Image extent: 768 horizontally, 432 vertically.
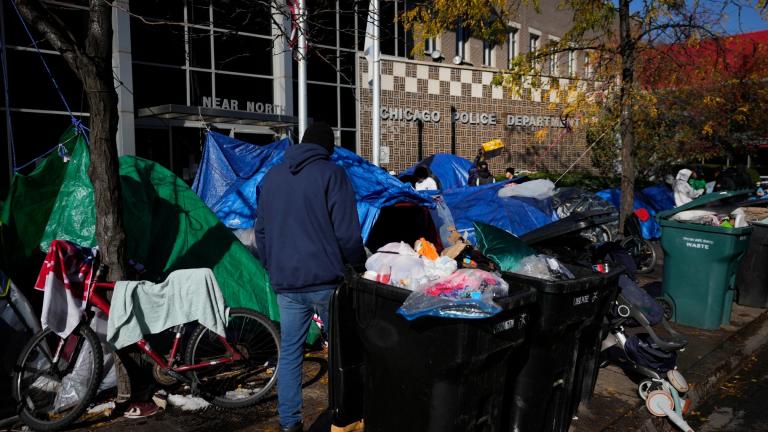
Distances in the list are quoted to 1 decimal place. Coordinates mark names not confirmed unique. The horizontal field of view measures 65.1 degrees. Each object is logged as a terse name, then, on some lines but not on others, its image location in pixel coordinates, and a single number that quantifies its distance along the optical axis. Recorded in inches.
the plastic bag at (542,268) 137.0
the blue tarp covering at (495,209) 383.9
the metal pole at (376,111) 511.8
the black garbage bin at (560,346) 128.9
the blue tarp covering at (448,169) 568.7
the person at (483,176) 521.3
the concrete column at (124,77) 460.4
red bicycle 151.6
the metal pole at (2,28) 421.5
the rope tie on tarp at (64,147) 205.3
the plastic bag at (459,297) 106.1
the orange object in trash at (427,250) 132.9
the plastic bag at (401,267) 121.3
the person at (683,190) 502.7
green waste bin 243.0
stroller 167.5
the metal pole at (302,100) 428.1
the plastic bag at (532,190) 411.5
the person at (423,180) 455.2
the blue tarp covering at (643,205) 472.7
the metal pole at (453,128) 742.2
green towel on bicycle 156.8
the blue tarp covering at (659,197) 503.5
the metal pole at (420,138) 702.5
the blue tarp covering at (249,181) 284.7
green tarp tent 196.7
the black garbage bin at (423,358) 110.1
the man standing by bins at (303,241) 132.7
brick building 456.8
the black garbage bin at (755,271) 283.0
